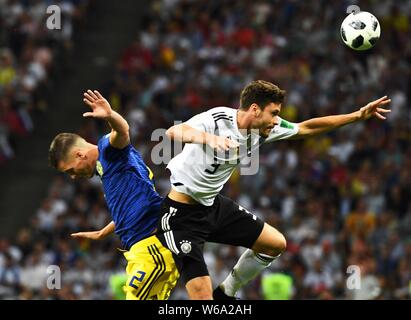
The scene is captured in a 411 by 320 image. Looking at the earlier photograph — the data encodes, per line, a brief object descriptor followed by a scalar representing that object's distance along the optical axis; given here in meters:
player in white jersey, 18.11
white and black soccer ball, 20.55
